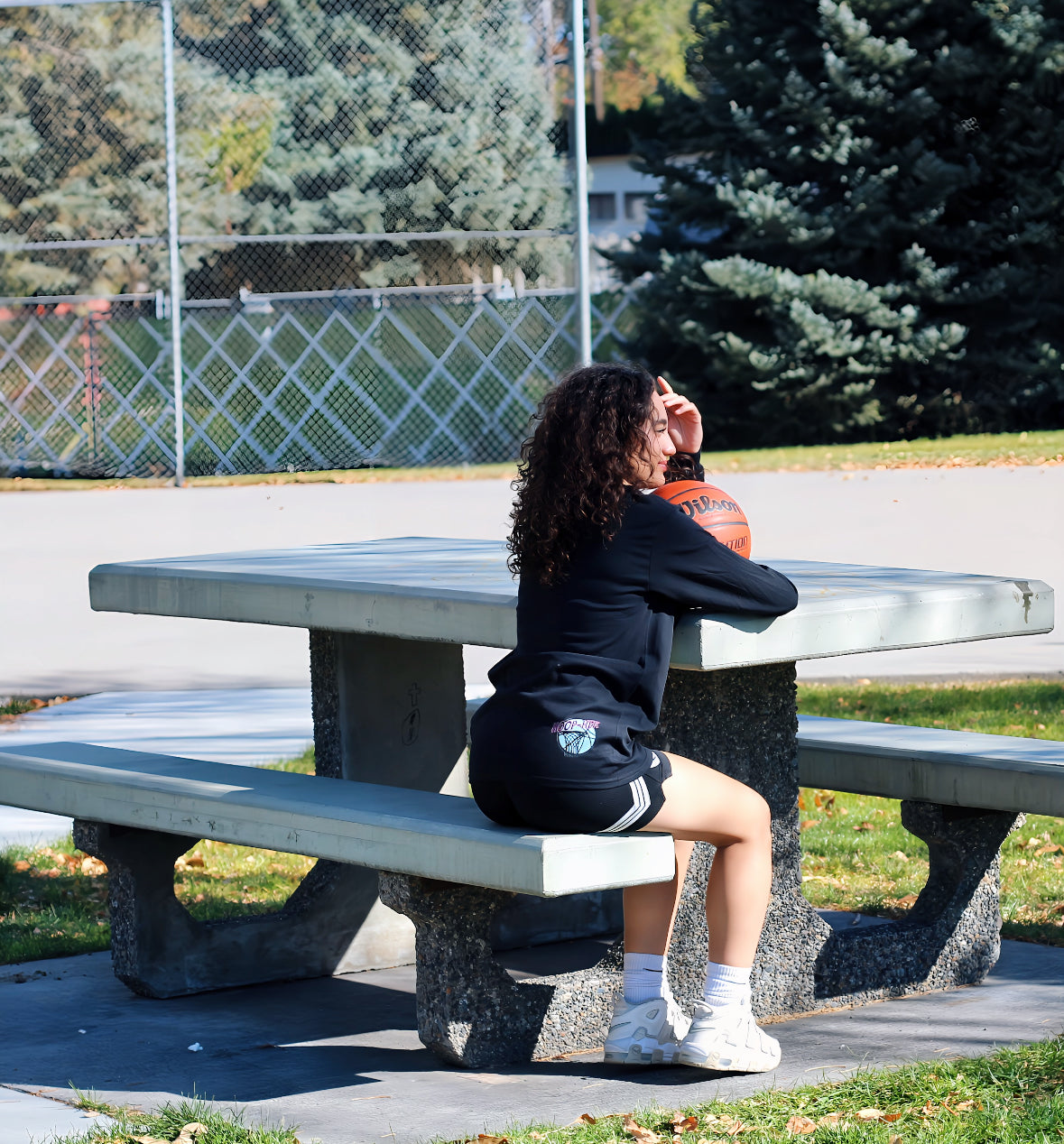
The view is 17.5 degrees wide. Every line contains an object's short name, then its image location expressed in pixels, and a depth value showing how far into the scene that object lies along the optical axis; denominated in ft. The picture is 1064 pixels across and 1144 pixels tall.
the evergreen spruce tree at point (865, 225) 146.38
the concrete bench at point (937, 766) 26.53
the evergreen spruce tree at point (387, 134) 134.59
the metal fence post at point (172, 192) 114.03
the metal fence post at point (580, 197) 100.26
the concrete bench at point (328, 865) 21.58
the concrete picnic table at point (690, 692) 23.76
